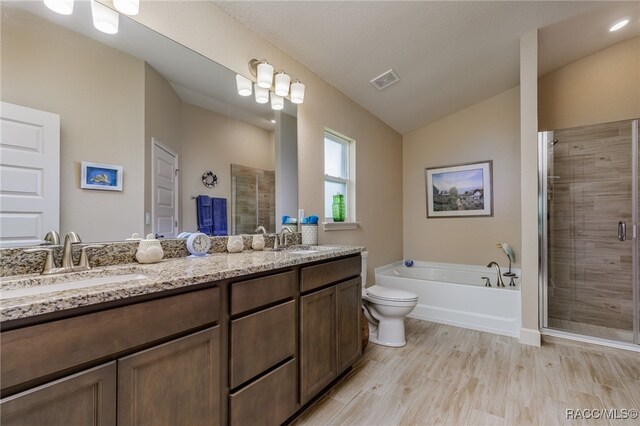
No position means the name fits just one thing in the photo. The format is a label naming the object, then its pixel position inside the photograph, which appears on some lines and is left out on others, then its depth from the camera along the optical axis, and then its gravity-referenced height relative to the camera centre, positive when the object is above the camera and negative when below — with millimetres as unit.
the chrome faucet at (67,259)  1105 -171
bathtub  2832 -895
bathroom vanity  726 -435
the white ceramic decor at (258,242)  2035 -194
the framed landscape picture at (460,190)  3779 +322
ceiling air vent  2817 +1339
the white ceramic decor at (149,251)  1360 -171
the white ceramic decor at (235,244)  1862 -189
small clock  1600 -159
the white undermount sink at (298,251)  1992 -251
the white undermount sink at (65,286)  896 -241
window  2924 +465
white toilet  2500 -859
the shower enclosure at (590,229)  2693 -160
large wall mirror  1092 +427
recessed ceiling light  2640 +1733
